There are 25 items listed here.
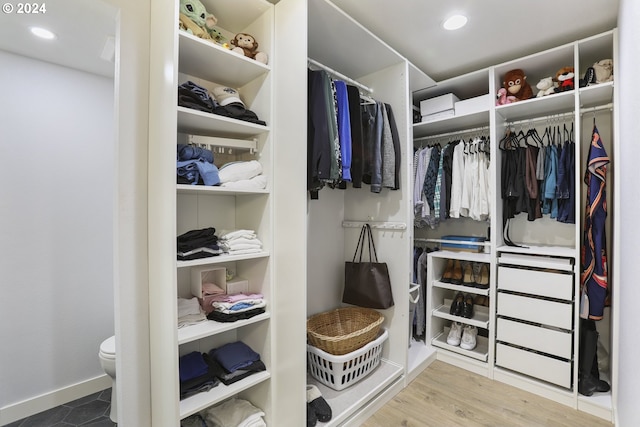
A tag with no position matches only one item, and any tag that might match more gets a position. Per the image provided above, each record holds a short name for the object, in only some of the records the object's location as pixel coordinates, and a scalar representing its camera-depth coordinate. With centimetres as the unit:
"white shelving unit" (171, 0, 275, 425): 144
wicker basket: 196
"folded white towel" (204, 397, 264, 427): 154
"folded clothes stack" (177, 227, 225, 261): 136
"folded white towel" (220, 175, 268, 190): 148
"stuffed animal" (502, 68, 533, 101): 235
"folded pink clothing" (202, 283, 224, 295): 160
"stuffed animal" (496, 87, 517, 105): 238
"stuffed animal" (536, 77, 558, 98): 222
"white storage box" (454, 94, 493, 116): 245
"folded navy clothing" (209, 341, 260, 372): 152
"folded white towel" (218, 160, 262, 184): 149
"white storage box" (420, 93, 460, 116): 266
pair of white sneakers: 255
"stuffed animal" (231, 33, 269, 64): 157
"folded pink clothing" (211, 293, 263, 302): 154
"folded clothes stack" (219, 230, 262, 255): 151
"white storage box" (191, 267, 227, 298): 159
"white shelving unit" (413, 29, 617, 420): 204
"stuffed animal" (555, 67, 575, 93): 212
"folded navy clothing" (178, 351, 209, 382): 142
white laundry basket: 195
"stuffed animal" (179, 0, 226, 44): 136
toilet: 183
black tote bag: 222
